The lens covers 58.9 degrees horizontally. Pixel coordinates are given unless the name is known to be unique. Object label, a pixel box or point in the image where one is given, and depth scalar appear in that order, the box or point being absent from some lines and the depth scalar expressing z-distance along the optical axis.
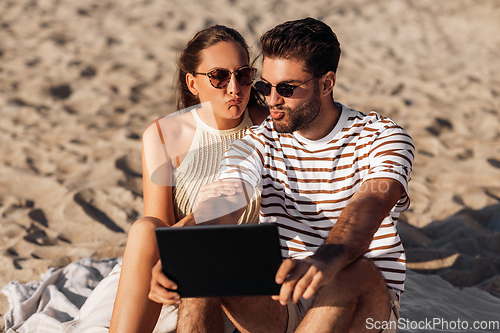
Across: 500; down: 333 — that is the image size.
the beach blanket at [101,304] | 2.38
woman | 2.48
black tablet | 1.44
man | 1.66
